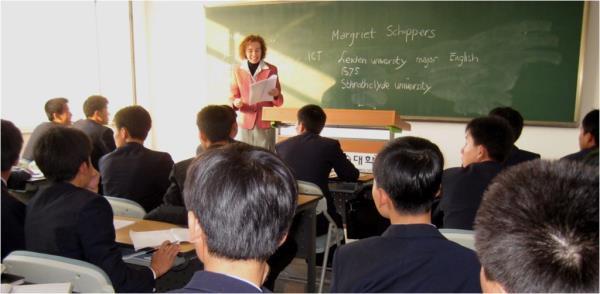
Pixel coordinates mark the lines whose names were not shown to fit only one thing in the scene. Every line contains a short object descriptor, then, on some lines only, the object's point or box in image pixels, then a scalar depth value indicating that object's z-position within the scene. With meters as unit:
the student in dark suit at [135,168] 2.90
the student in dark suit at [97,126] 4.06
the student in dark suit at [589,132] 3.11
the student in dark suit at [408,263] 1.27
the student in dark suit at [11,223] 1.88
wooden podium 3.69
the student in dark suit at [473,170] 2.27
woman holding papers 4.43
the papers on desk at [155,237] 1.94
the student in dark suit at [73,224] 1.66
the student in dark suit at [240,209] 0.93
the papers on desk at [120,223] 2.21
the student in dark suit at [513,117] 3.33
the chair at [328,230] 3.00
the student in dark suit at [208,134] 2.63
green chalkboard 4.47
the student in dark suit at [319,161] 3.23
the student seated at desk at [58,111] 4.27
